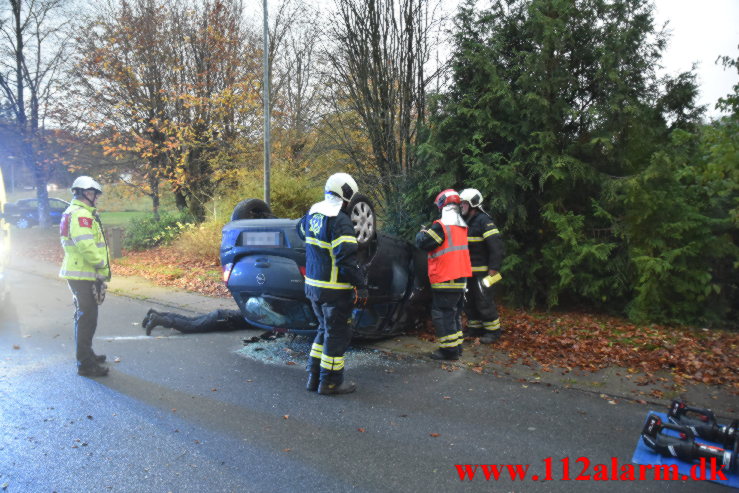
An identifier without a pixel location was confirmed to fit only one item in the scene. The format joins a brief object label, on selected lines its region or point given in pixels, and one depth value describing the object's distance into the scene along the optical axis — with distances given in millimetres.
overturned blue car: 5043
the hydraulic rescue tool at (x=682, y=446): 3090
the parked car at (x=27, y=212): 24906
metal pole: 11414
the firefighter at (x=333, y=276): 4387
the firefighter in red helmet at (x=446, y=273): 5410
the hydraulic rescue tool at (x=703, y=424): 3295
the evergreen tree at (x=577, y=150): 6691
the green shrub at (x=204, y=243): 13523
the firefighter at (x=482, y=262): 6017
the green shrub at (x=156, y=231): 16562
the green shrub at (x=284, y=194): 12820
